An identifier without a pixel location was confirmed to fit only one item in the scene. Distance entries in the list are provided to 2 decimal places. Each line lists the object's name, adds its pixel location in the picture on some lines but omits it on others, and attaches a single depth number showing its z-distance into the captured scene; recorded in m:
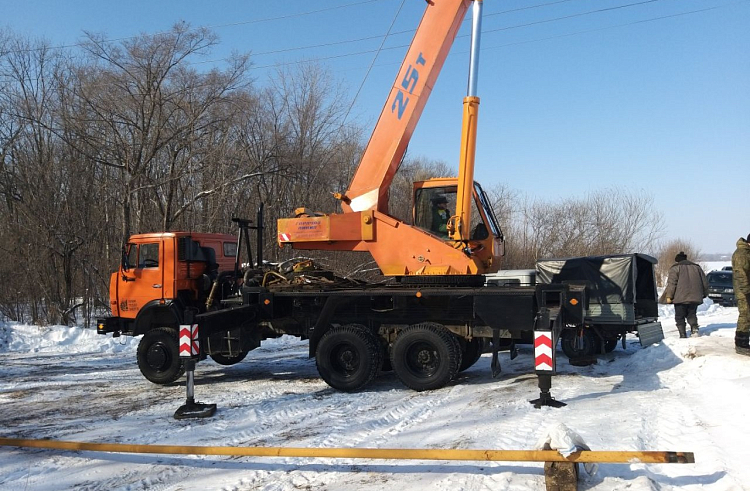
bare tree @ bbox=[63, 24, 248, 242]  20.64
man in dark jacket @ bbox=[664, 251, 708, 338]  12.65
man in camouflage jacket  8.99
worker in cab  9.34
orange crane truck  8.71
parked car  25.08
